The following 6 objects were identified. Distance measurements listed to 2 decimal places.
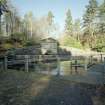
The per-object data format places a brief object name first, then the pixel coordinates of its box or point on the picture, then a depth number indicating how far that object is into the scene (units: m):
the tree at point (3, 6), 11.54
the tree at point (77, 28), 32.42
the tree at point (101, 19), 26.06
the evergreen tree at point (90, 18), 27.19
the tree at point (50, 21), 39.31
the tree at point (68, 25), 33.62
